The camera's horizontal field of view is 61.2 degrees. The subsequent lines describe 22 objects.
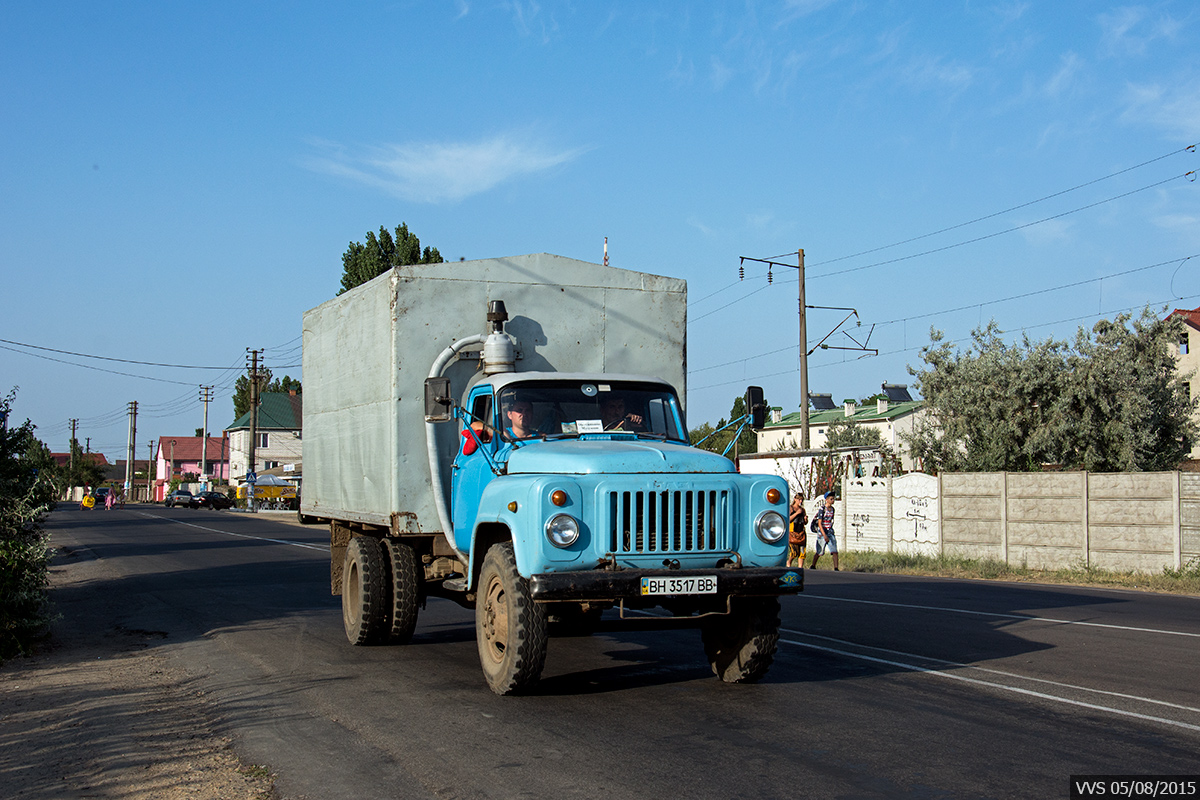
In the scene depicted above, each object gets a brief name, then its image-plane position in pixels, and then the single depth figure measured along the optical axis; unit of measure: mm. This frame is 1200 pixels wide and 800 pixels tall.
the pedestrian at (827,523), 23156
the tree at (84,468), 118175
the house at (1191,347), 54625
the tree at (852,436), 63781
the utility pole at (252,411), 66062
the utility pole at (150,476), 144725
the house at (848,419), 72438
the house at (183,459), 139688
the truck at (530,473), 6945
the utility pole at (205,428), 99812
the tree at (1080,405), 27844
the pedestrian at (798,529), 21125
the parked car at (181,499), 83000
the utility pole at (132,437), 111619
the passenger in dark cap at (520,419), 8258
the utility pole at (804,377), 32219
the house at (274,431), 105000
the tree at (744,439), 65812
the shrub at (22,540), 10422
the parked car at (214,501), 78500
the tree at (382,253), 53281
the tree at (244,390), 111438
